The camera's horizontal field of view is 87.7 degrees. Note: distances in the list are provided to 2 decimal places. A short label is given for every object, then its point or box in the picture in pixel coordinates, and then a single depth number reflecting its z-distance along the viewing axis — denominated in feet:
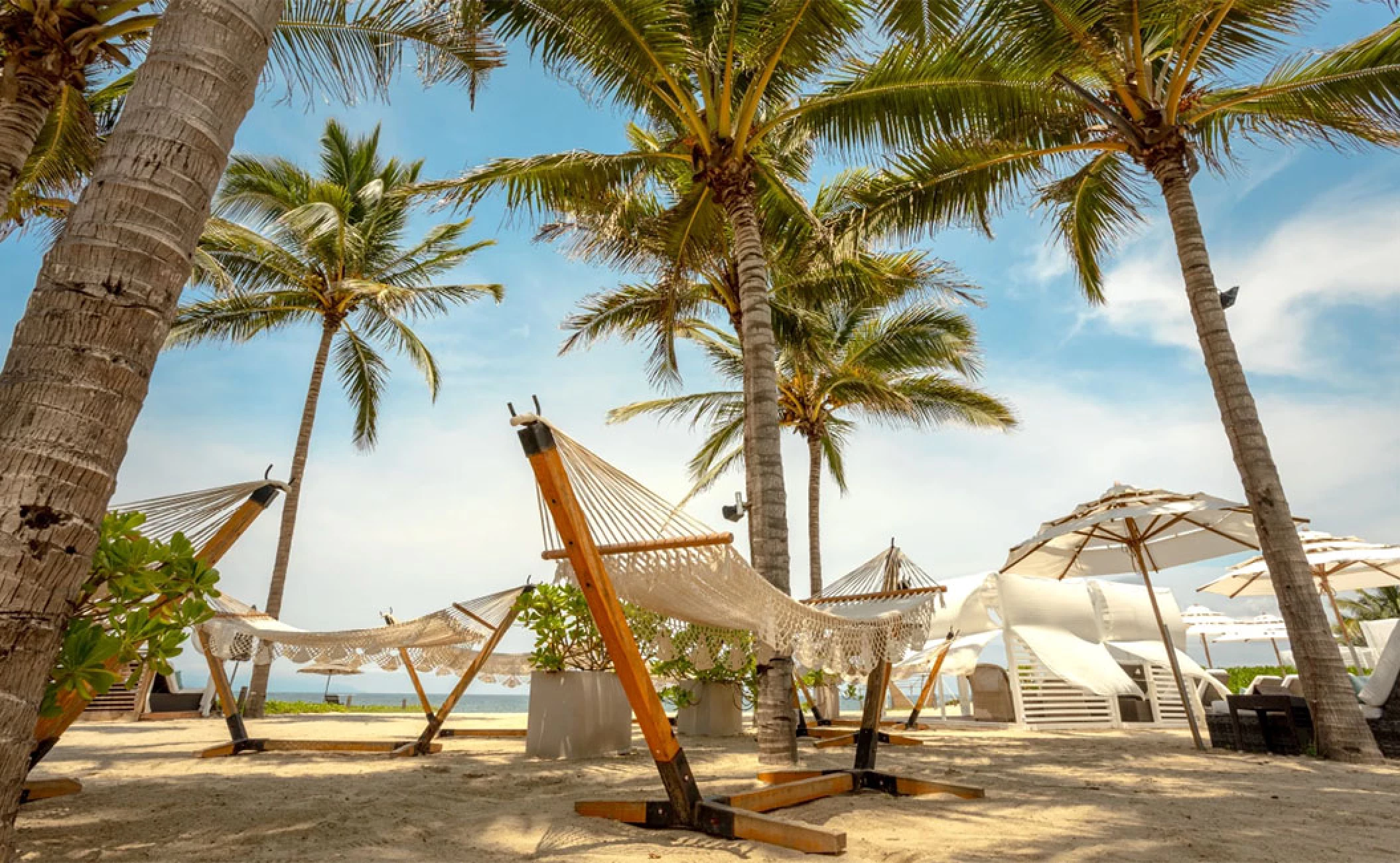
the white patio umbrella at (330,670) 41.37
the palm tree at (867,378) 36.29
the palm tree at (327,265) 34.35
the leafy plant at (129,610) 5.83
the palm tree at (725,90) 17.39
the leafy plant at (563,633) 19.16
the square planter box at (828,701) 31.42
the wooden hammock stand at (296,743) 18.28
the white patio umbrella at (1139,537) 18.66
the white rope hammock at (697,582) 9.16
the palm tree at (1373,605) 95.51
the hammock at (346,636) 18.21
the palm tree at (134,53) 14.52
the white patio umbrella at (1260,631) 43.80
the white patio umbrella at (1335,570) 24.25
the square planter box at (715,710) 24.41
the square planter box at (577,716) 17.85
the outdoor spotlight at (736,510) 15.51
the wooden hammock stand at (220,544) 11.27
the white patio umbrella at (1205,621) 44.21
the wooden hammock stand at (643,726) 8.39
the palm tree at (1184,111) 17.15
